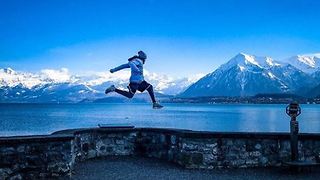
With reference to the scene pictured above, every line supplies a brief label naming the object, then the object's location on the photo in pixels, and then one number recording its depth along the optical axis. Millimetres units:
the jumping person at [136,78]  10033
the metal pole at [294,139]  9087
